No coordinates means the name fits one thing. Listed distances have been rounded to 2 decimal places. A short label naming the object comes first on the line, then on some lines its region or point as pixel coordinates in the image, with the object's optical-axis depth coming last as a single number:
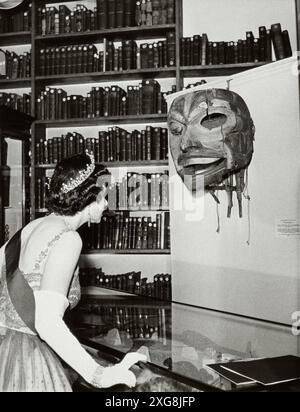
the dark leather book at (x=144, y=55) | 3.81
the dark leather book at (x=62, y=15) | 3.94
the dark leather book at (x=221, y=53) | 3.65
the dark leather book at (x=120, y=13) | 3.82
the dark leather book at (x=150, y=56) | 3.79
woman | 1.23
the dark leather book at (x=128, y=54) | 3.82
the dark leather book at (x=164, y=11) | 3.77
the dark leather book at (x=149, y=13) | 3.78
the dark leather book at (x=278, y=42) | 3.47
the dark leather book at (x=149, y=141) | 3.73
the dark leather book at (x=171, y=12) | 3.75
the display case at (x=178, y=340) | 1.15
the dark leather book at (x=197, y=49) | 3.68
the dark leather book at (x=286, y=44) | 3.46
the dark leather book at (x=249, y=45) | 3.57
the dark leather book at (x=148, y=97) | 3.76
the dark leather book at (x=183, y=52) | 3.71
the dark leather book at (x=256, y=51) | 3.56
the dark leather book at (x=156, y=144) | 3.72
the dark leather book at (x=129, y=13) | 3.81
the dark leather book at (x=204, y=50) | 3.65
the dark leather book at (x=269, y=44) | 3.54
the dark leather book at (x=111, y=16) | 3.84
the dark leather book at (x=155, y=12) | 3.77
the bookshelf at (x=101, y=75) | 3.73
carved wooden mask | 2.74
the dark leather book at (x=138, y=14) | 3.82
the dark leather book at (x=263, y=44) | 3.54
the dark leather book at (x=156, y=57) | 3.79
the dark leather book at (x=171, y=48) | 3.74
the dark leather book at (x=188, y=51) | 3.70
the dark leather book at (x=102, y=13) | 3.85
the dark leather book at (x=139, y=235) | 3.77
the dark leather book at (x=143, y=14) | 3.79
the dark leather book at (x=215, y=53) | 3.65
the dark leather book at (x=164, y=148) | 3.74
